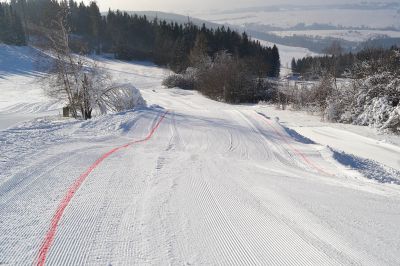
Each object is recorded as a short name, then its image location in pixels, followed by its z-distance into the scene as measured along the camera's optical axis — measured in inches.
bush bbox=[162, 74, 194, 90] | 2390.5
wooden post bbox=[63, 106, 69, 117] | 1083.3
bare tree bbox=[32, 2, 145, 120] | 976.9
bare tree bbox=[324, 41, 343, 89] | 1627.7
